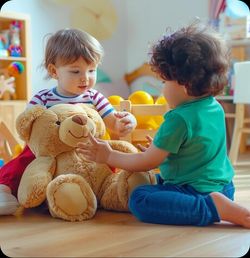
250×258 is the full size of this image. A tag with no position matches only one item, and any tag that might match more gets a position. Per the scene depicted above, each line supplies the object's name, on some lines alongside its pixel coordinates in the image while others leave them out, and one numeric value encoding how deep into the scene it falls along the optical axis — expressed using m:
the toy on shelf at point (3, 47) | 2.58
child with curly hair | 0.95
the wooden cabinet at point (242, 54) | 2.74
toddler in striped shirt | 1.18
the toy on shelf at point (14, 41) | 2.63
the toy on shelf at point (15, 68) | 2.54
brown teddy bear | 1.02
